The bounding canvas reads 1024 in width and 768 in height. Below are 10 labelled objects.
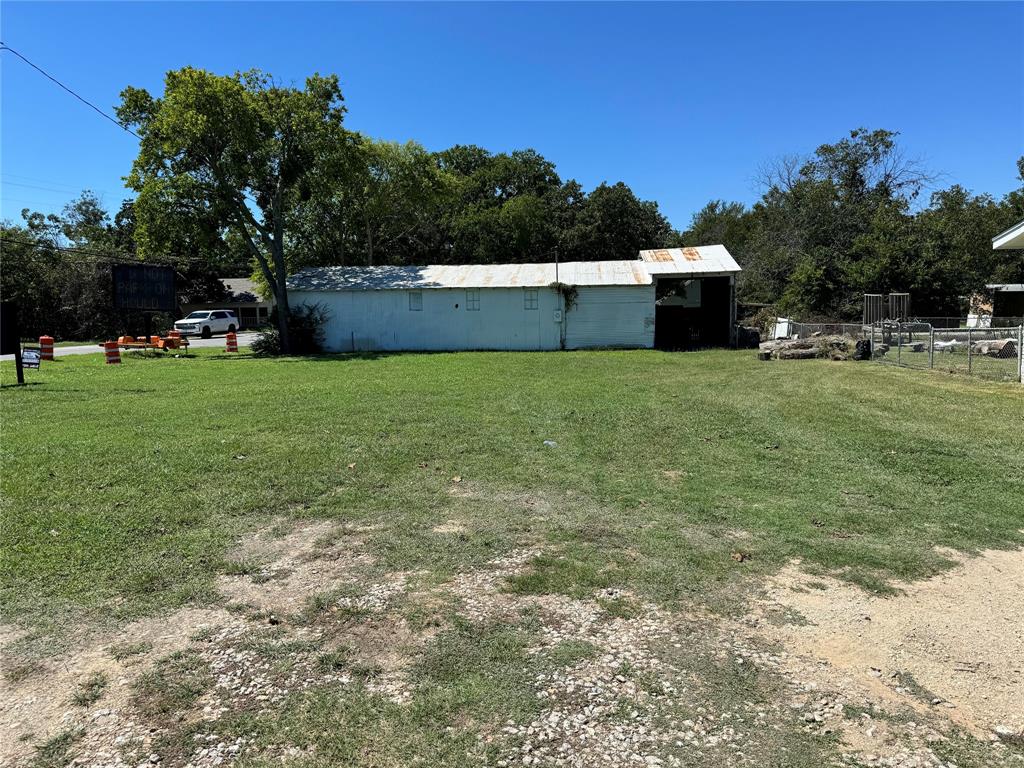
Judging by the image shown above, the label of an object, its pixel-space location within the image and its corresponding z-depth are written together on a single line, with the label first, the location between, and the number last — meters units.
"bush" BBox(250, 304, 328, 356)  26.11
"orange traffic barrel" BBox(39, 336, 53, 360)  21.09
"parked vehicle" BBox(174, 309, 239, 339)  36.62
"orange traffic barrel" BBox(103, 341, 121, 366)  20.06
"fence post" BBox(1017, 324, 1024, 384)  13.06
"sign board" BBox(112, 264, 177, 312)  25.47
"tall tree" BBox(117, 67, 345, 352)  22.61
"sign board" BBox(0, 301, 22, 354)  12.05
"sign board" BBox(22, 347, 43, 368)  14.43
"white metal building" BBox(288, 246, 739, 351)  25.31
